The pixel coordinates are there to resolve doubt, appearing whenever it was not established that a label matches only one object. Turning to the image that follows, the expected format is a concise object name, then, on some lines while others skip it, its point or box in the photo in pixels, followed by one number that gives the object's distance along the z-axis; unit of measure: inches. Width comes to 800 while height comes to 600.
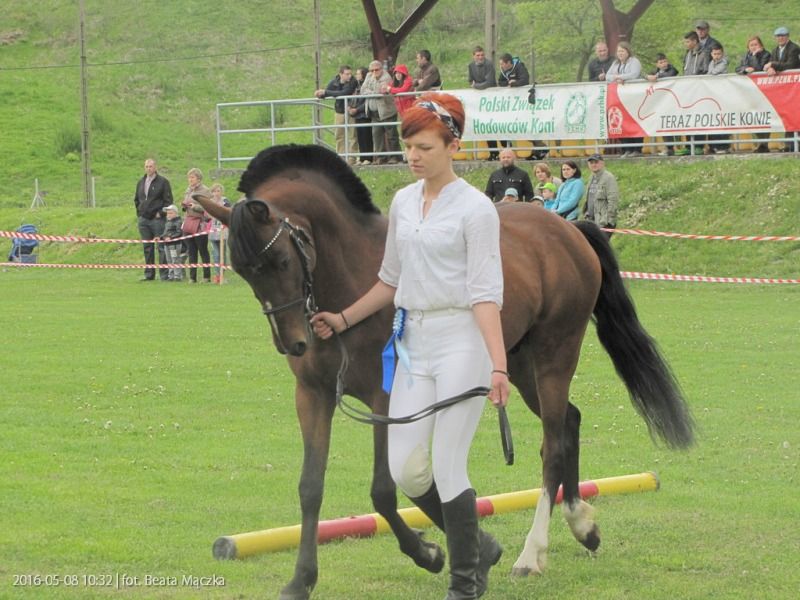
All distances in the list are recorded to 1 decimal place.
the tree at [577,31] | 2258.9
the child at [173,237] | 1005.2
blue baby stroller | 1240.2
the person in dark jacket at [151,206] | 1030.4
